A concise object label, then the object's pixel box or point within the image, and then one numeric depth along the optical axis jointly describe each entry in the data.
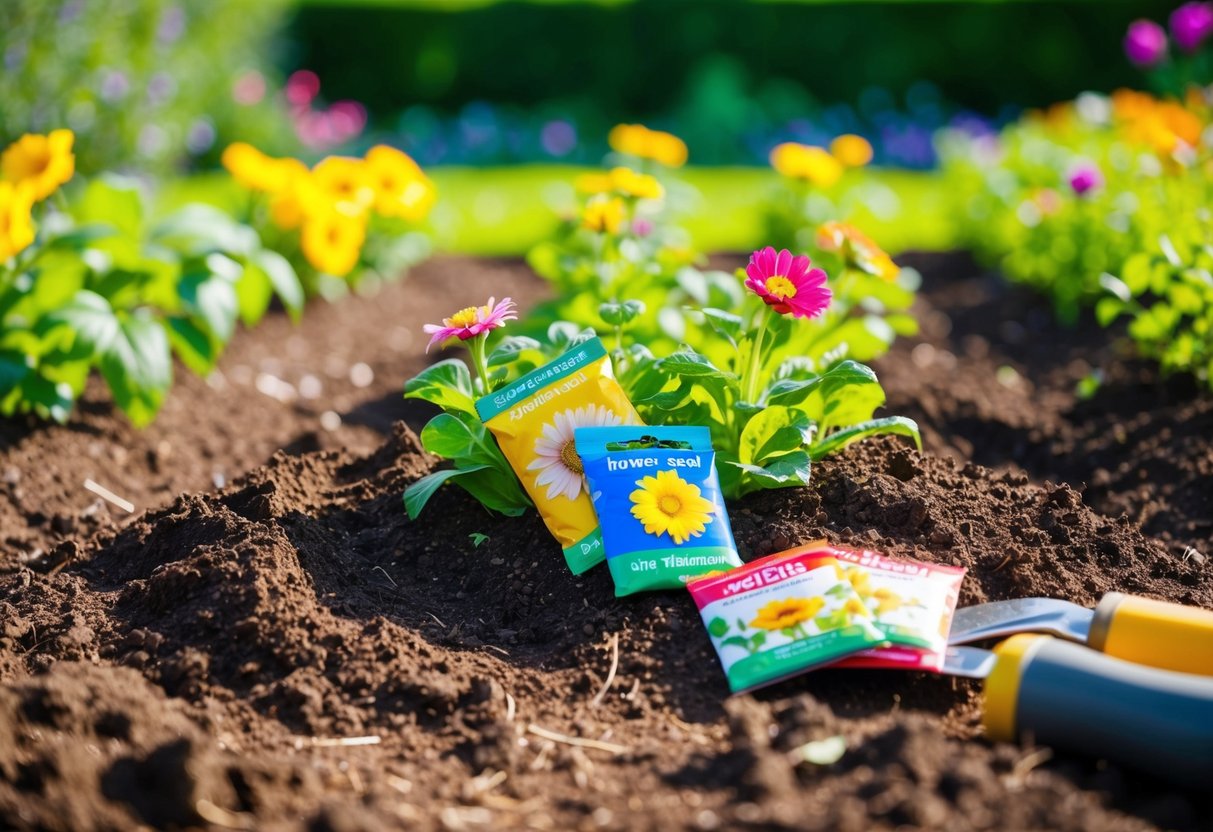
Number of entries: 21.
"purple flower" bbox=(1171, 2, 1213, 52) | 5.40
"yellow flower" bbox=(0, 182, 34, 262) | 3.23
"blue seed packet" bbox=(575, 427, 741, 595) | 2.44
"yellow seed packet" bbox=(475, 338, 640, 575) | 2.61
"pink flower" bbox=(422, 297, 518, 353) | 2.60
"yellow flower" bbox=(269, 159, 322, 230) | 4.50
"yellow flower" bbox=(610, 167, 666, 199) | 3.51
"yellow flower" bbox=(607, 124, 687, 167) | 4.54
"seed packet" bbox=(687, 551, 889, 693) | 2.15
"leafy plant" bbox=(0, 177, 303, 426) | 3.54
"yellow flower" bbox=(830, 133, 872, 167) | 5.00
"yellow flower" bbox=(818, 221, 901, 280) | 3.01
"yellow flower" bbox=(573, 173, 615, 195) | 3.67
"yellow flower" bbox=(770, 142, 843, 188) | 4.82
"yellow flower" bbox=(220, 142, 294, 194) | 4.71
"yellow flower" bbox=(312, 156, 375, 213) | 4.57
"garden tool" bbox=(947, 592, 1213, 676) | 2.13
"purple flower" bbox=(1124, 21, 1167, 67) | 5.80
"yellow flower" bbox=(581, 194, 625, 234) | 3.47
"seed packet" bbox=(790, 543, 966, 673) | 2.16
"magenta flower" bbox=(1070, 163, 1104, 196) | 4.70
